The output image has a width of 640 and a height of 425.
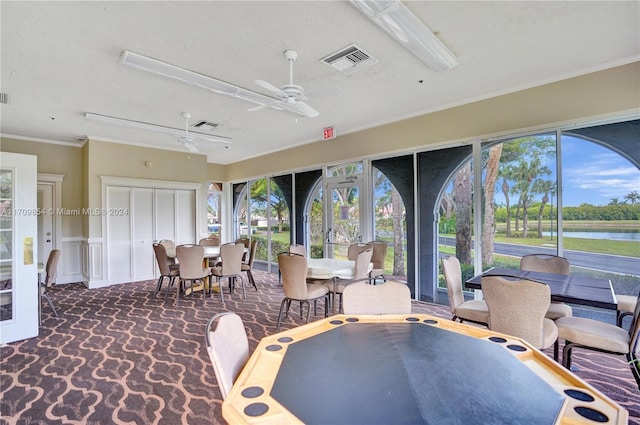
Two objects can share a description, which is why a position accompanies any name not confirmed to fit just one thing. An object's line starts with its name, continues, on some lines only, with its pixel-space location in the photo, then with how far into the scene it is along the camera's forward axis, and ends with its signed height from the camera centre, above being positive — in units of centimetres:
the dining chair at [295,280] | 384 -79
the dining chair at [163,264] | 545 -82
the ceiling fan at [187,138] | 527 +135
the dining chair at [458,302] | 309 -95
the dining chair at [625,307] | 303 -91
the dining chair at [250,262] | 622 -92
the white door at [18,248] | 367 -35
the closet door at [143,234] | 709 -38
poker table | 106 -68
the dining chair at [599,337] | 233 -98
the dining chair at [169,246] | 629 -58
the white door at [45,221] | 666 -5
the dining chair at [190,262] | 506 -74
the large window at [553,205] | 362 +11
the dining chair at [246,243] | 658 -57
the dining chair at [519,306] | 237 -72
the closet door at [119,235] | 675 -39
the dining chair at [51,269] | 454 -75
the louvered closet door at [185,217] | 775 +1
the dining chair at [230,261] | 538 -78
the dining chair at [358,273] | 411 -76
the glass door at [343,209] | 617 +12
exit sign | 609 +162
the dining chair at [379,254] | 530 -67
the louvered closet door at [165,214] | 745 +8
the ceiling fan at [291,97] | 304 +124
